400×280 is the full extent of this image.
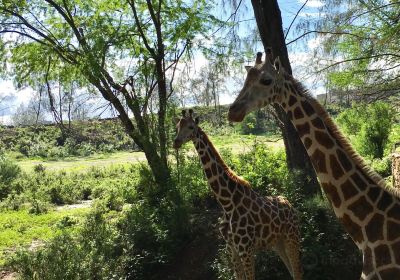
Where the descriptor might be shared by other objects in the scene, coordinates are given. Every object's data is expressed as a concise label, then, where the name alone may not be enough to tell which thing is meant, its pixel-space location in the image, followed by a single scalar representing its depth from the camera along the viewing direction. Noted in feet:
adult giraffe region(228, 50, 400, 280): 11.34
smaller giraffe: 19.07
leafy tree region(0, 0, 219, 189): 39.88
